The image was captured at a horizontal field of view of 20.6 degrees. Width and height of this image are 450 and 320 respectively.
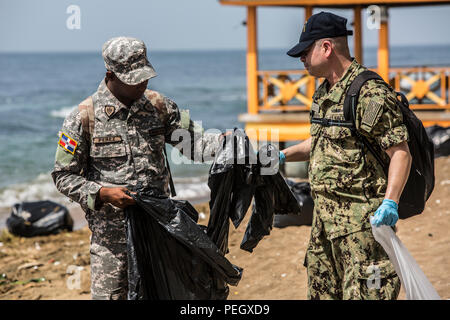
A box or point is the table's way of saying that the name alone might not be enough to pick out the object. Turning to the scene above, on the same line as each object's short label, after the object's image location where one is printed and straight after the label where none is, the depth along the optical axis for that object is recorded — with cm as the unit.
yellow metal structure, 2066
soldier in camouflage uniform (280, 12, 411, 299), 554
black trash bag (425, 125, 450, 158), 1837
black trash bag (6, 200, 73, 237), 1503
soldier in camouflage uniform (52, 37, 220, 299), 600
